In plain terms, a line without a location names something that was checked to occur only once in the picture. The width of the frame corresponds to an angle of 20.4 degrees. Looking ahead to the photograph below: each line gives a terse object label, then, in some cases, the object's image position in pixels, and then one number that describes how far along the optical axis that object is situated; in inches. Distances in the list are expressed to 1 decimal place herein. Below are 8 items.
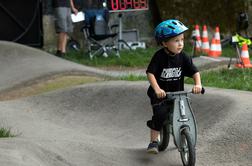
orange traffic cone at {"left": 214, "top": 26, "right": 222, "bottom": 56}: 635.8
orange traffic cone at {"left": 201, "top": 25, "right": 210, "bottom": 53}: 648.4
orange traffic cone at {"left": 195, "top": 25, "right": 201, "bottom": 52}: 647.1
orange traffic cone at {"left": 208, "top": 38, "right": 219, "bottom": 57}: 631.8
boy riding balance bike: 268.1
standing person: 608.4
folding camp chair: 636.1
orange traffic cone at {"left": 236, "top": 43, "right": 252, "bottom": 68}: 530.6
